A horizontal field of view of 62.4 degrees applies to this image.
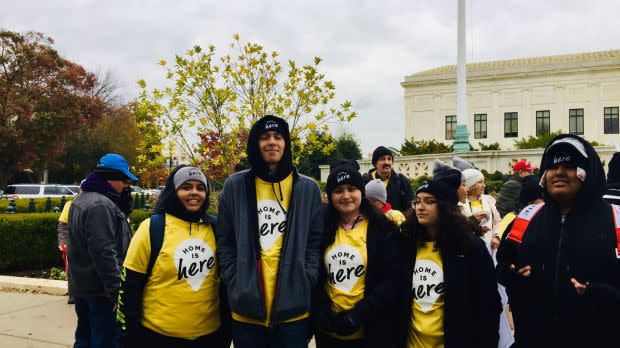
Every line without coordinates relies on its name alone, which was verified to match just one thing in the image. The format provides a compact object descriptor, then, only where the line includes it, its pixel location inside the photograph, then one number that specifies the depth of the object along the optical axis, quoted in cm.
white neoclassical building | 4253
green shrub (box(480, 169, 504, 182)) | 2043
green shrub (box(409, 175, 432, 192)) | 1996
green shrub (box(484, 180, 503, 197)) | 1602
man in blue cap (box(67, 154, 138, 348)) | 375
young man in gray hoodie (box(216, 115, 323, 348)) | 300
